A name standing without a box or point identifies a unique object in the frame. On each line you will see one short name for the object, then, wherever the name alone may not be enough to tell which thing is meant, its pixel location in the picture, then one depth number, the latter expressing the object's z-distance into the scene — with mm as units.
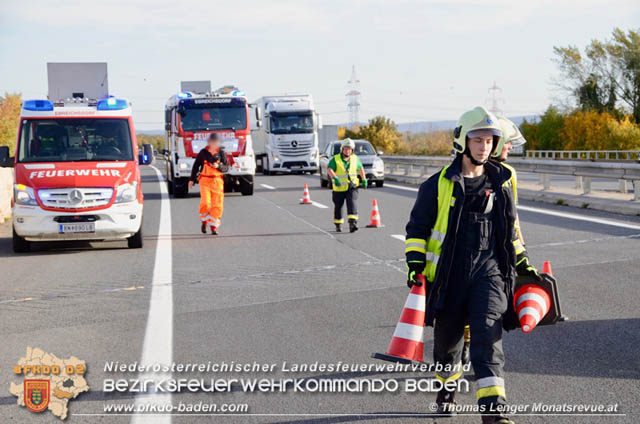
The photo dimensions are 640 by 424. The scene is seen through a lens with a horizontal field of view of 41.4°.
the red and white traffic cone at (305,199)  22516
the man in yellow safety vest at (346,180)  15242
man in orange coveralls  15289
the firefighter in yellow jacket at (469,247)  4691
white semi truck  40688
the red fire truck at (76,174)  12883
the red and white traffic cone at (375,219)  16094
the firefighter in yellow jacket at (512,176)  5047
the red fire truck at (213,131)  26359
